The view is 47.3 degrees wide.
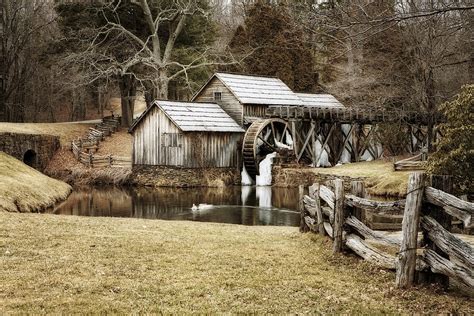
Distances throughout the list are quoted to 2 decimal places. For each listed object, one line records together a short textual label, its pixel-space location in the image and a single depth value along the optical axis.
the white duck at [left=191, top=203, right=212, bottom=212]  23.68
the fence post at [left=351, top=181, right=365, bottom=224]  11.05
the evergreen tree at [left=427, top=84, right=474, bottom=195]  16.70
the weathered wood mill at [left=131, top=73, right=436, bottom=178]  35.00
